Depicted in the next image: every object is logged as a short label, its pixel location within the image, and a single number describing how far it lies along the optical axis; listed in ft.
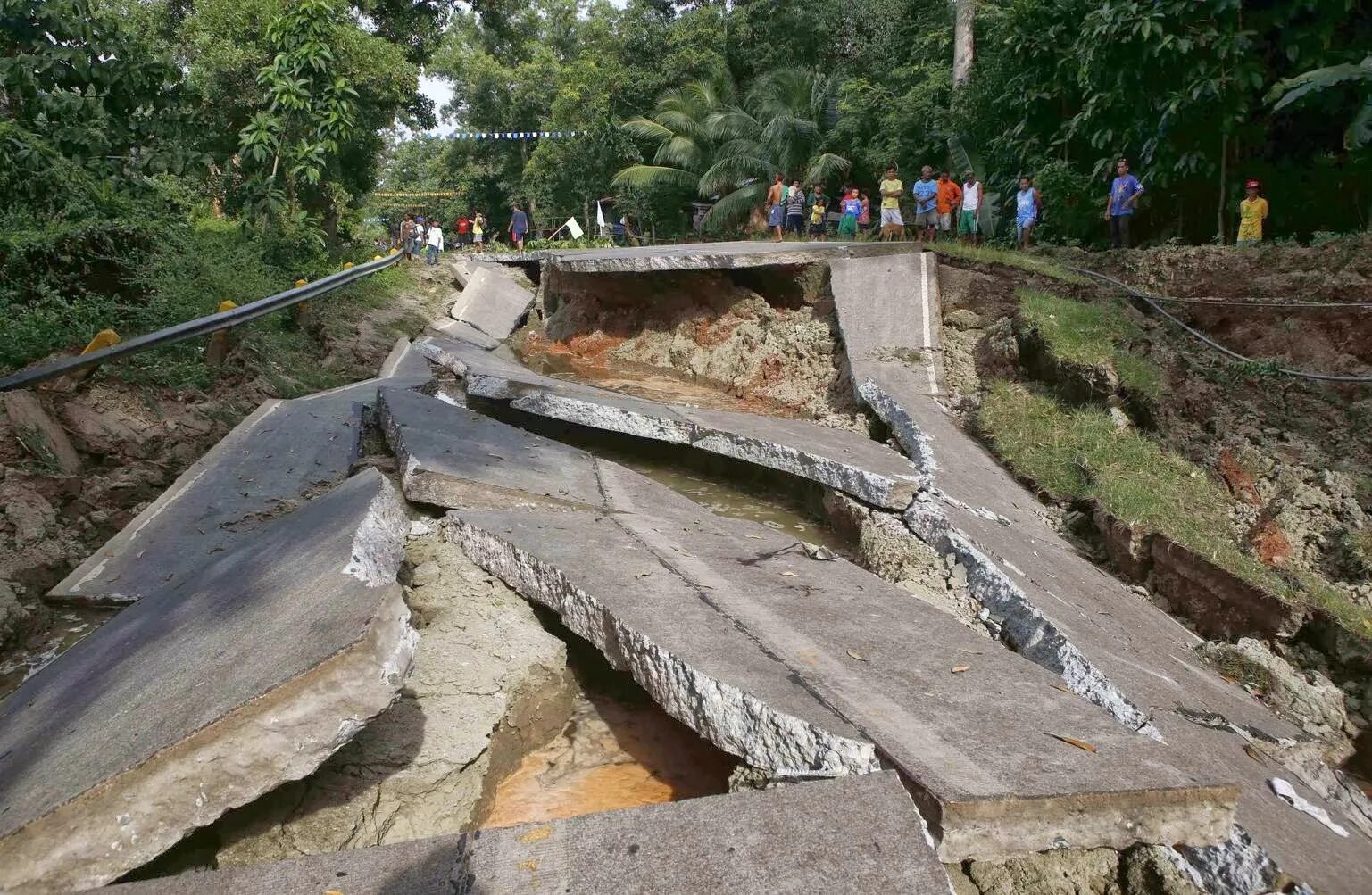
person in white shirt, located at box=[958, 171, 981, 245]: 39.88
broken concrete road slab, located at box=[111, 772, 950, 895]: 5.80
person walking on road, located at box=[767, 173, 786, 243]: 54.44
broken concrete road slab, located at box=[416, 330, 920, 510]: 16.33
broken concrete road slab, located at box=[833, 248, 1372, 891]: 8.51
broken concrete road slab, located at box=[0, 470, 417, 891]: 6.26
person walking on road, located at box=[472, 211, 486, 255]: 82.84
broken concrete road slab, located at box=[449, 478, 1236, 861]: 6.82
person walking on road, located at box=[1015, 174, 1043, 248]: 37.52
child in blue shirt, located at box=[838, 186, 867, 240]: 51.55
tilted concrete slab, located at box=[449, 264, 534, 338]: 41.52
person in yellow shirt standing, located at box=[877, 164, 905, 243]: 43.09
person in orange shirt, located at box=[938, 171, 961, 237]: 42.56
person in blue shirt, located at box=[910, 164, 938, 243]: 41.39
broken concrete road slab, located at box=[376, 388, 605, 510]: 13.24
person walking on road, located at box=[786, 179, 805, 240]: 54.03
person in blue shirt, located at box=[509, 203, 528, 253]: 72.28
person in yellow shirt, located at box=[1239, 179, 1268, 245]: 28.81
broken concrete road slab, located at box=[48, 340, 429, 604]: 12.50
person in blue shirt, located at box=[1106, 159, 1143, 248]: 33.24
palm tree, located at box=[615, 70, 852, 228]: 67.10
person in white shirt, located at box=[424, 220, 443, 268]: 62.28
